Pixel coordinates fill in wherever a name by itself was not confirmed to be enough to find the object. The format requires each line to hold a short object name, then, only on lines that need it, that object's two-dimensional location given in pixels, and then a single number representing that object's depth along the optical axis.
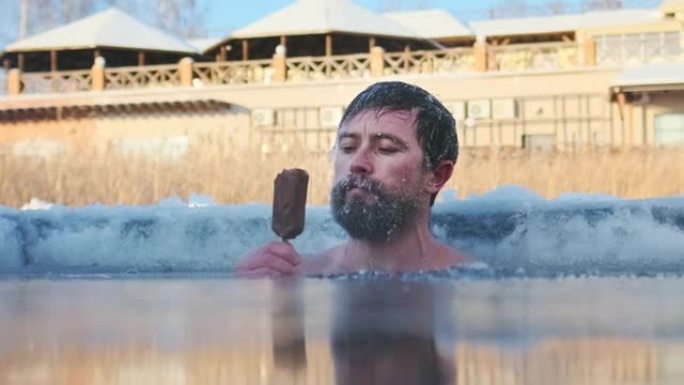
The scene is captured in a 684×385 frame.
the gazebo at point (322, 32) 24.95
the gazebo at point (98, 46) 26.64
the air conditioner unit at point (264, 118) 25.14
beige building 23.12
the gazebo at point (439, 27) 29.23
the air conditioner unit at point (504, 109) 23.55
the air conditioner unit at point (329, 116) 24.20
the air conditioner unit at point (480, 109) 23.55
